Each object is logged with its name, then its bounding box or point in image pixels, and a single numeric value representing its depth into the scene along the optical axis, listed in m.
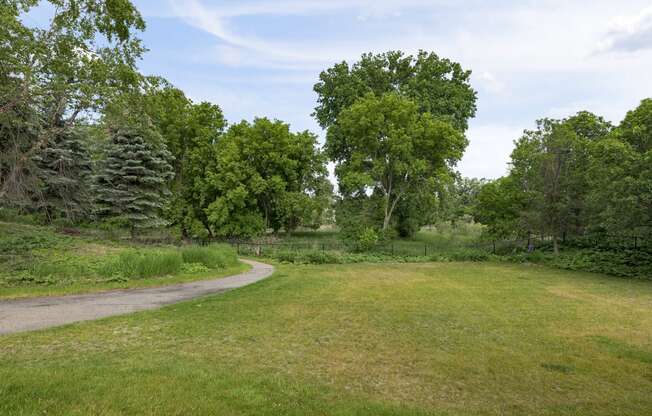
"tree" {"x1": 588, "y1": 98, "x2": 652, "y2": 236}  15.76
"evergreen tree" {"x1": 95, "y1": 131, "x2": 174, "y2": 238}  24.25
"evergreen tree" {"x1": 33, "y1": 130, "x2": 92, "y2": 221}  23.19
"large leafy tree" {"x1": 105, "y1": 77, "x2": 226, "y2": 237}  33.41
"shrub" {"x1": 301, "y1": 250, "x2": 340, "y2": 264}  21.75
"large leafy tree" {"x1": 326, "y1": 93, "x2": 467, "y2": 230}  26.33
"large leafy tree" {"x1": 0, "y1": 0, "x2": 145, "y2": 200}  11.30
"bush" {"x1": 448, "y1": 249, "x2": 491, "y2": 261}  24.61
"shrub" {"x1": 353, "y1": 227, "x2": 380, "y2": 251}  26.05
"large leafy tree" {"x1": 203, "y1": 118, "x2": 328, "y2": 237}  29.67
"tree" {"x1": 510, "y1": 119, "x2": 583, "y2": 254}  22.22
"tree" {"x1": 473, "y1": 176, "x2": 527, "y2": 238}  25.48
